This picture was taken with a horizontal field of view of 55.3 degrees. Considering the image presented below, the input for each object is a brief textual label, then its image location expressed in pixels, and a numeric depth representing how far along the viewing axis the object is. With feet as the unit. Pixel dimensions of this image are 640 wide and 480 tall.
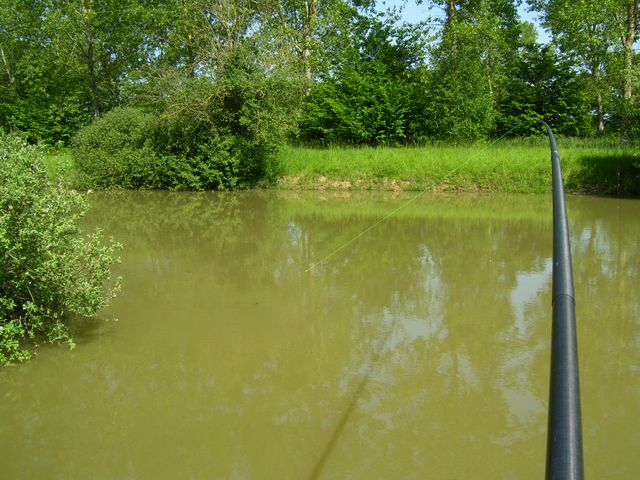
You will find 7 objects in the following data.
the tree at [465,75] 71.46
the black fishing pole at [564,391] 3.13
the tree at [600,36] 68.69
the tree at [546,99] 80.48
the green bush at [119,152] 64.18
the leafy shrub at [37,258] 17.53
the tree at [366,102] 76.84
